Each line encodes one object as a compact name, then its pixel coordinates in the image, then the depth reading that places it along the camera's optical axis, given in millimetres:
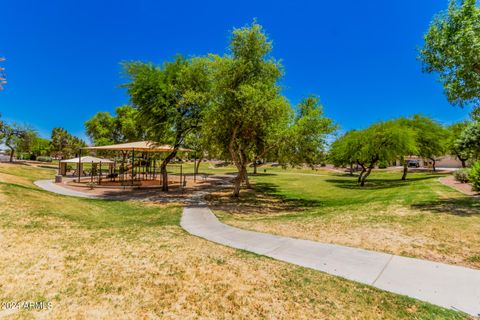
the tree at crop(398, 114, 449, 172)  30578
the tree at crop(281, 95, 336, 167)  14688
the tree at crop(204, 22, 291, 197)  14422
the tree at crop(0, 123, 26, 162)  40369
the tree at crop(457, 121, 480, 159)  31431
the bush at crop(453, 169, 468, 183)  19892
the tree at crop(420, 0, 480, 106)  10273
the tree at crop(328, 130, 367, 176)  27419
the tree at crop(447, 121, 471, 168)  32950
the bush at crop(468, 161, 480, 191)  14177
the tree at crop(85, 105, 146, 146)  41625
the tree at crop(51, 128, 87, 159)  55969
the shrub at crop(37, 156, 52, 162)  57344
